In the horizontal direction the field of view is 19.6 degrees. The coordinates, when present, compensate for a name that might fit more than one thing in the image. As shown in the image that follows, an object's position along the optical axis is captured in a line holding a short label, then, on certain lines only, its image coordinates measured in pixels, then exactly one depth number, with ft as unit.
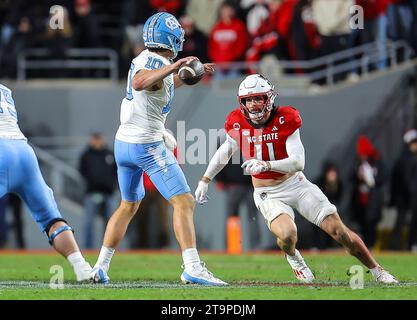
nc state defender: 33.83
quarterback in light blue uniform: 33.27
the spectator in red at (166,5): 62.23
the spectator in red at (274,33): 60.34
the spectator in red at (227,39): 60.85
